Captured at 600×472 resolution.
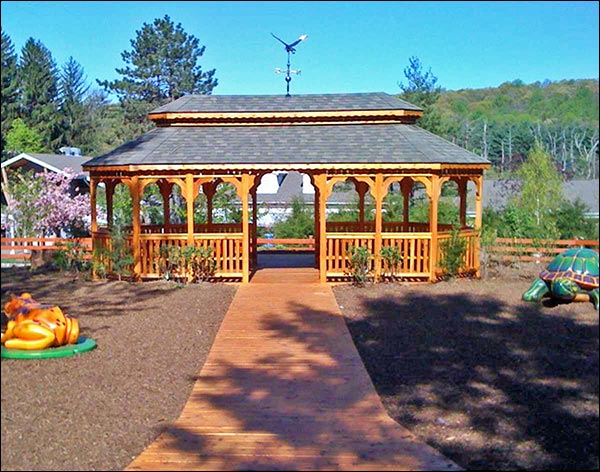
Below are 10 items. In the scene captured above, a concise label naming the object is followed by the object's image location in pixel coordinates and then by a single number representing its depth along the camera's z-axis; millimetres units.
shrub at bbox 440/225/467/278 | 14156
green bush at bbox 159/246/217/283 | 14039
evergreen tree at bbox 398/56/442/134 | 28844
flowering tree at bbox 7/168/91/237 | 13477
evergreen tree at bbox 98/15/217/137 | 35812
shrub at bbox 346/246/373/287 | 13852
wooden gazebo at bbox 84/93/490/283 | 14195
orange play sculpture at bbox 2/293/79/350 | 5841
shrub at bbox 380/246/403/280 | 13977
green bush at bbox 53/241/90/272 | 14930
